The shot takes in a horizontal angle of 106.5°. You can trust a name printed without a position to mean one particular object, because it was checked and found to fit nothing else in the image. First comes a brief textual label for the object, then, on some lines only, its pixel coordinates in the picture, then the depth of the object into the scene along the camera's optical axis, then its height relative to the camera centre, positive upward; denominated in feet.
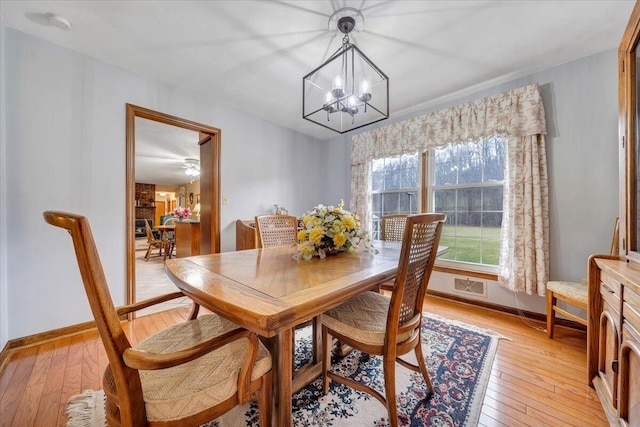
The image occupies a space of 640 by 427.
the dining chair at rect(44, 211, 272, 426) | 2.14 -1.81
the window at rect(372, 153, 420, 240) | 10.80 +1.36
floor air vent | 8.74 -2.73
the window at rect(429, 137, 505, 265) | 8.77 +0.72
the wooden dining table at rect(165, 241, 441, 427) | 2.39 -0.93
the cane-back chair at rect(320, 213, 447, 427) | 3.43 -1.76
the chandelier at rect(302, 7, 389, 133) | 5.60 +4.63
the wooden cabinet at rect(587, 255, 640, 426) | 3.18 -1.96
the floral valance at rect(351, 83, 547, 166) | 7.54 +3.38
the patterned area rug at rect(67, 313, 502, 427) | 4.02 -3.46
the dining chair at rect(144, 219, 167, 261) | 17.75 -2.08
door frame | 7.74 +1.38
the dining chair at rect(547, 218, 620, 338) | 5.85 -2.05
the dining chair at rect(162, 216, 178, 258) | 18.11 -2.11
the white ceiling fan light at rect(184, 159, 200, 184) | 20.10 +4.34
